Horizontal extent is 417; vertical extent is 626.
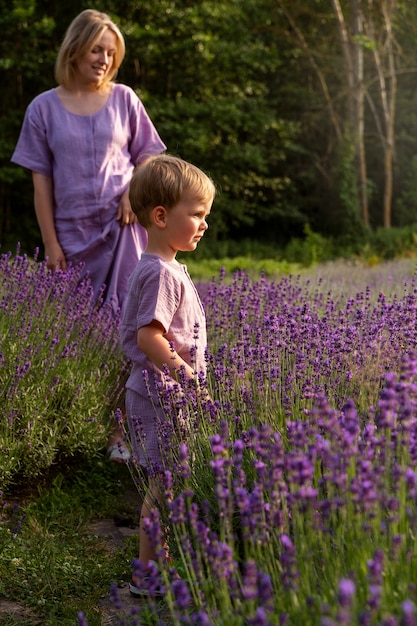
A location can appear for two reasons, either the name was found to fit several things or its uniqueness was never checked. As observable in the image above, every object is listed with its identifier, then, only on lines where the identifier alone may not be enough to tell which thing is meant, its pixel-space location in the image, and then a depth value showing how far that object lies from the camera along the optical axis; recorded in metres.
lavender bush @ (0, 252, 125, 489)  3.65
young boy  2.93
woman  4.80
